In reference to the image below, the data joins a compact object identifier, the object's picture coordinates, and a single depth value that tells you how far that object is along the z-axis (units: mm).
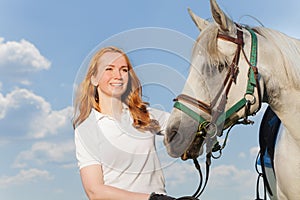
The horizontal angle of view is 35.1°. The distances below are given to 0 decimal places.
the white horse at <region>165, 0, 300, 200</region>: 3525
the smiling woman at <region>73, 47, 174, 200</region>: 3043
